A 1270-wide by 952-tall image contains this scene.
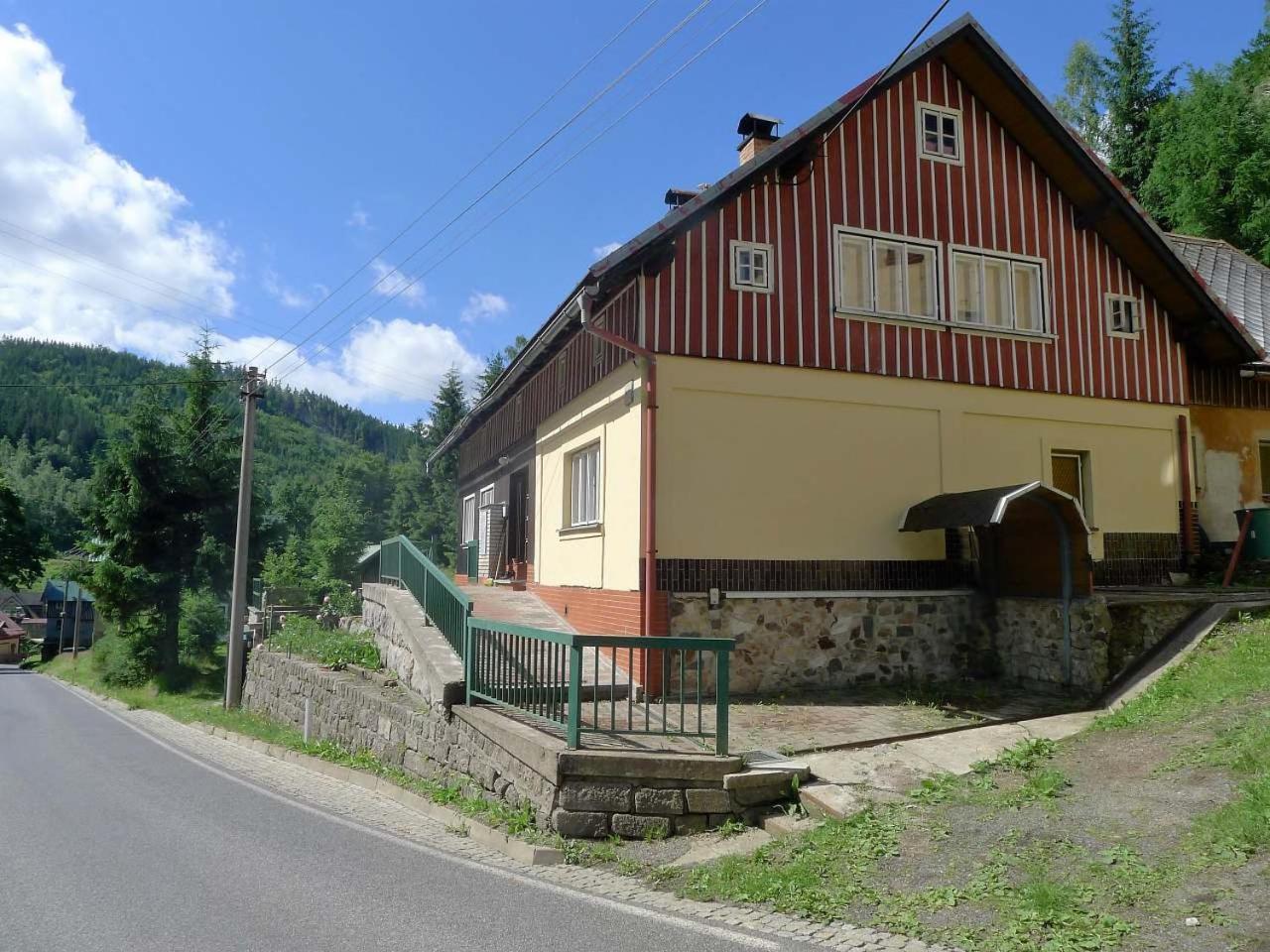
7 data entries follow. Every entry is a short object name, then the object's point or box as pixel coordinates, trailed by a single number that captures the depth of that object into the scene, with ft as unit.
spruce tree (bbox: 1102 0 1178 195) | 110.52
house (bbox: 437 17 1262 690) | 36.60
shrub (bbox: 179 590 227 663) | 131.03
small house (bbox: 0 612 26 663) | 207.62
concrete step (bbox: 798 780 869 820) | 23.02
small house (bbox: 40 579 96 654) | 206.30
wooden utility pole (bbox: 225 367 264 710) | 70.69
